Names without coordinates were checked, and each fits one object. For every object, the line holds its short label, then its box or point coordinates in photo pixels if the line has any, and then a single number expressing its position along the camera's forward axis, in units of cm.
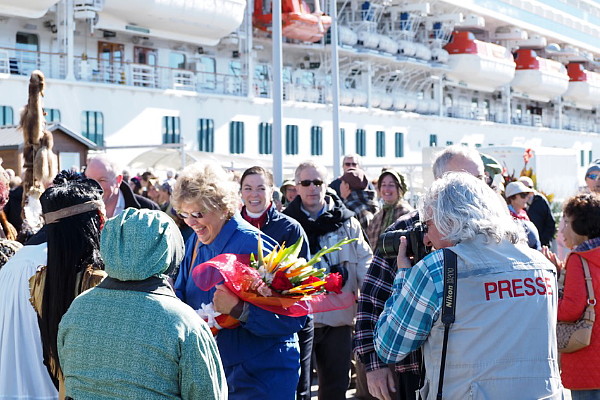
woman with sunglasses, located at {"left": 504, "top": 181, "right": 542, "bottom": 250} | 934
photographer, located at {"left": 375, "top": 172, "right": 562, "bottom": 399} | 331
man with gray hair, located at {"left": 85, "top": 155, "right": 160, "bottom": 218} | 629
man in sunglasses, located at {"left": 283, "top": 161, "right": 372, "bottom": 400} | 608
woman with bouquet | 420
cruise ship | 2655
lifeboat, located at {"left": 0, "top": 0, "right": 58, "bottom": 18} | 2453
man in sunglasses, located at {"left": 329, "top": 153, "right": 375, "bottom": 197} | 1016
